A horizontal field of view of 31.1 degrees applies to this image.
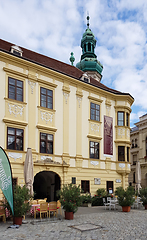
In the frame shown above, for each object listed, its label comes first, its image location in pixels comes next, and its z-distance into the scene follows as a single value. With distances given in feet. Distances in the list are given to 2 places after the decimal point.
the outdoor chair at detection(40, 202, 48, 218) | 41.52
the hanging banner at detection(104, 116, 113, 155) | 79.51
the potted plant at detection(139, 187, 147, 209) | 56.38
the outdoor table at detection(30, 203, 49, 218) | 43.00
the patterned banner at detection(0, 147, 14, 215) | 34.73
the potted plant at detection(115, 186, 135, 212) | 51.25
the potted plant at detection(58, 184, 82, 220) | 42.09
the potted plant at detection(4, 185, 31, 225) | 36.50
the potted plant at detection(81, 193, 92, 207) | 63.53
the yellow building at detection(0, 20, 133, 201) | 60.23
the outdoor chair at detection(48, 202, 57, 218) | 42.47
